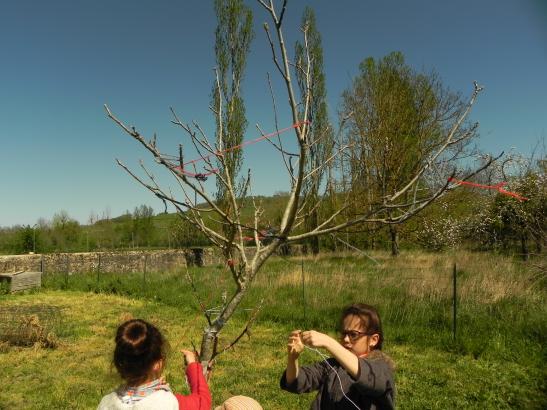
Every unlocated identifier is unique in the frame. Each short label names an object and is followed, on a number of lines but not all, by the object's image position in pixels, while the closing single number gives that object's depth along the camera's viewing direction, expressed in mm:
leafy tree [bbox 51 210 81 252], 24225
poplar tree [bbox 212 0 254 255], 14608
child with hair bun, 1674
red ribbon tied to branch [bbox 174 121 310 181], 1533
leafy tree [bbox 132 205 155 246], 28000
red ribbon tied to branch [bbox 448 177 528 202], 1361
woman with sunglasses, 1652
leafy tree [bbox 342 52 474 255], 15234
